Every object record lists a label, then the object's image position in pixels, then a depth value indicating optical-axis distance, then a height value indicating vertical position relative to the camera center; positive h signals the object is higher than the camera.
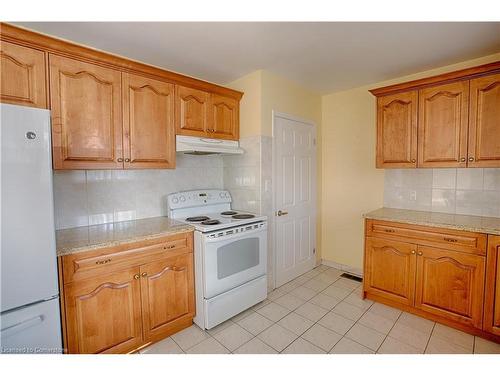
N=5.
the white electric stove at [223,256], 1.98 -0.71
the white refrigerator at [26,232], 1.15 -0.28
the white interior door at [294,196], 2.75 -0.26
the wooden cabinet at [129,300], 1.49 -0.88
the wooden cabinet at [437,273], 1.83 -0.85
